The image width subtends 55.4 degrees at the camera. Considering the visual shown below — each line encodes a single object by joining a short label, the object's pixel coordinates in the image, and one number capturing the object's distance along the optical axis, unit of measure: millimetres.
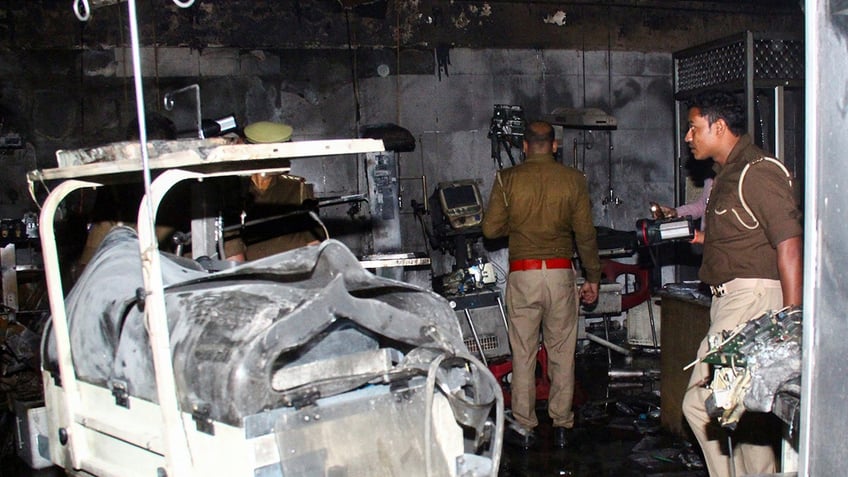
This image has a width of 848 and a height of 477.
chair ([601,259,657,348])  6793
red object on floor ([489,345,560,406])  5594
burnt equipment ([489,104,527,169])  7234
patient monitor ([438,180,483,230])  6359
